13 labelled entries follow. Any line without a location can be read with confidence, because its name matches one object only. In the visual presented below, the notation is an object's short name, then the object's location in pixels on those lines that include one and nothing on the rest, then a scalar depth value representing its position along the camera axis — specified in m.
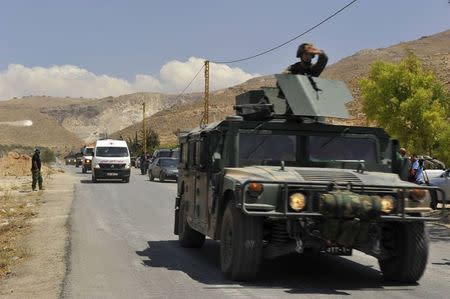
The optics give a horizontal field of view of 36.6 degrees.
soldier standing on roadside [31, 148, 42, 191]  28.81
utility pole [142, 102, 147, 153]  74.29
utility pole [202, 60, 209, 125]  42.48
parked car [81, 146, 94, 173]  50.59
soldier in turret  9.70
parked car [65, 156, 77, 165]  88.62
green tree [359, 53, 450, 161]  30.80
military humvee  7.68
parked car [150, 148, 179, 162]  44.88
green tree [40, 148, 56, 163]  89.90
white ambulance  35.66
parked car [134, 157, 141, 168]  70.86
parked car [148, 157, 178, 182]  37.88
